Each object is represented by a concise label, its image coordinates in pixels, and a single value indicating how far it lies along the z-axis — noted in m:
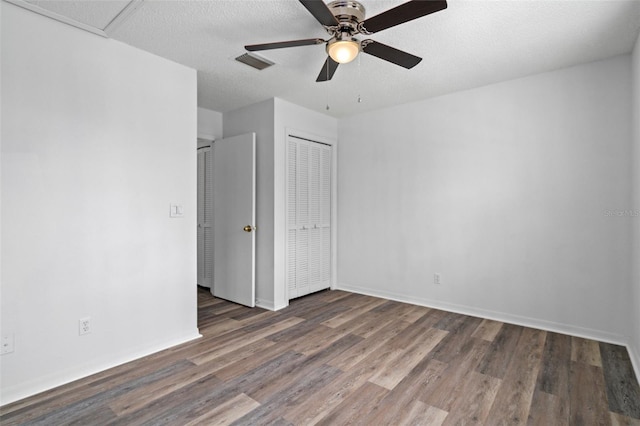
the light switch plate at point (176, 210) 2.93
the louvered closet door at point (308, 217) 4.20
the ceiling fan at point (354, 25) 1.72
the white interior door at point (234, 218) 3.96
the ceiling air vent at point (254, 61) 2.86
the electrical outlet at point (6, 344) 2.07
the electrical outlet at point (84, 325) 2.40
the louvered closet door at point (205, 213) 4.64
